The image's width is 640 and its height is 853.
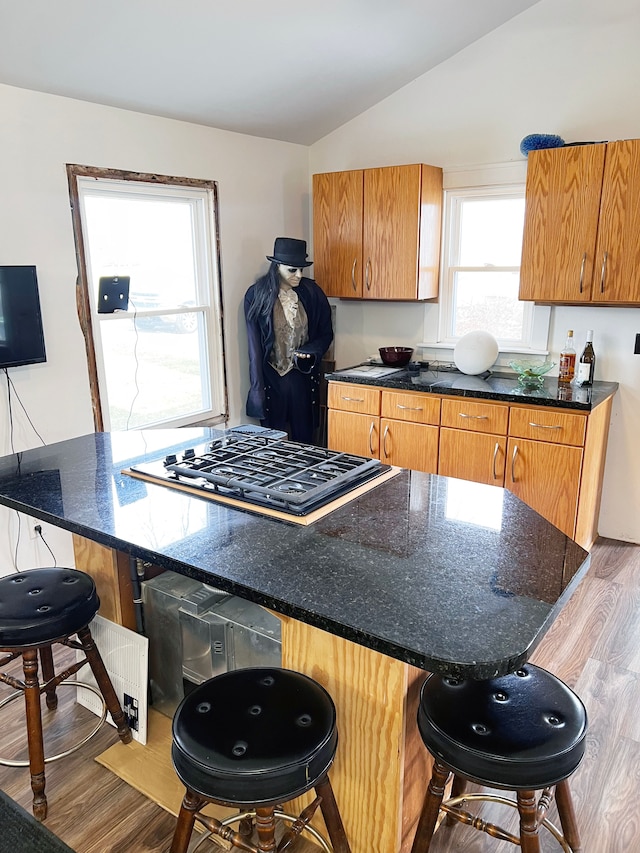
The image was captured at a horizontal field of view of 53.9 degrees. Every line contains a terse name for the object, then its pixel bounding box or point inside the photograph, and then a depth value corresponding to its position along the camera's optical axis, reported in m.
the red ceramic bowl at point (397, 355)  3.97
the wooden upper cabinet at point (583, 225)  2.97
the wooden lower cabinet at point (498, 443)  3.09
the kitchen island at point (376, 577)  1.19
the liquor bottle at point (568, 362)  3.38
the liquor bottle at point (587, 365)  3.32
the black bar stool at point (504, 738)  1.25
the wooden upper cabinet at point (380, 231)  3.65
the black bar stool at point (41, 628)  1.73
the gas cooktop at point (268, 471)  1.74
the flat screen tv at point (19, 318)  2.68
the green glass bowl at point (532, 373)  3.33
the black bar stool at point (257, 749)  1.20
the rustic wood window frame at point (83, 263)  2.95
